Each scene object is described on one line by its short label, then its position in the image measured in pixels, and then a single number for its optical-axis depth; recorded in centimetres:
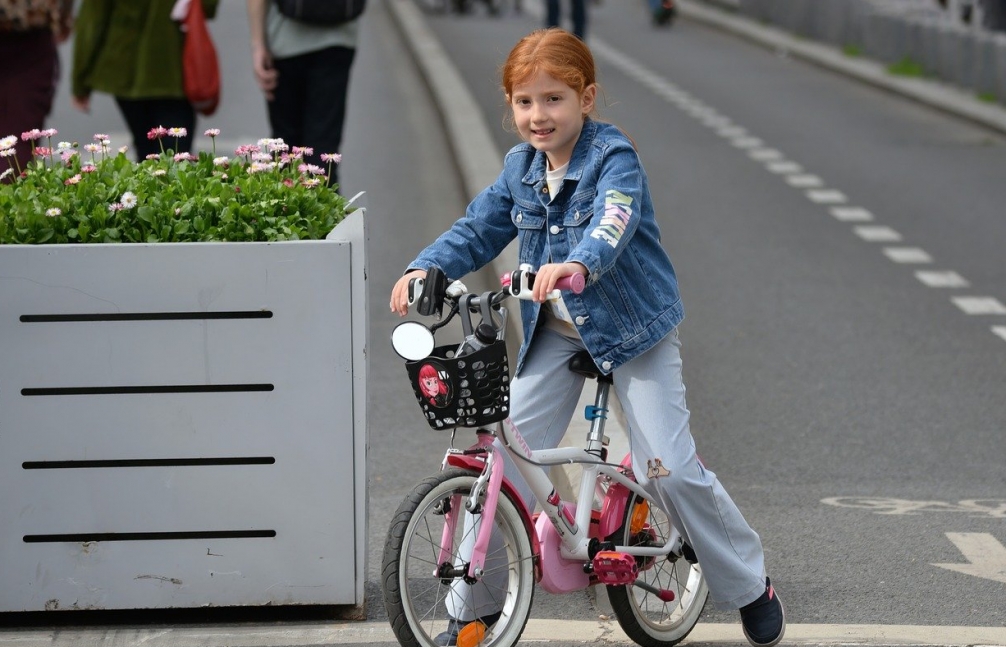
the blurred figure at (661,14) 5016
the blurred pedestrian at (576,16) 3516
